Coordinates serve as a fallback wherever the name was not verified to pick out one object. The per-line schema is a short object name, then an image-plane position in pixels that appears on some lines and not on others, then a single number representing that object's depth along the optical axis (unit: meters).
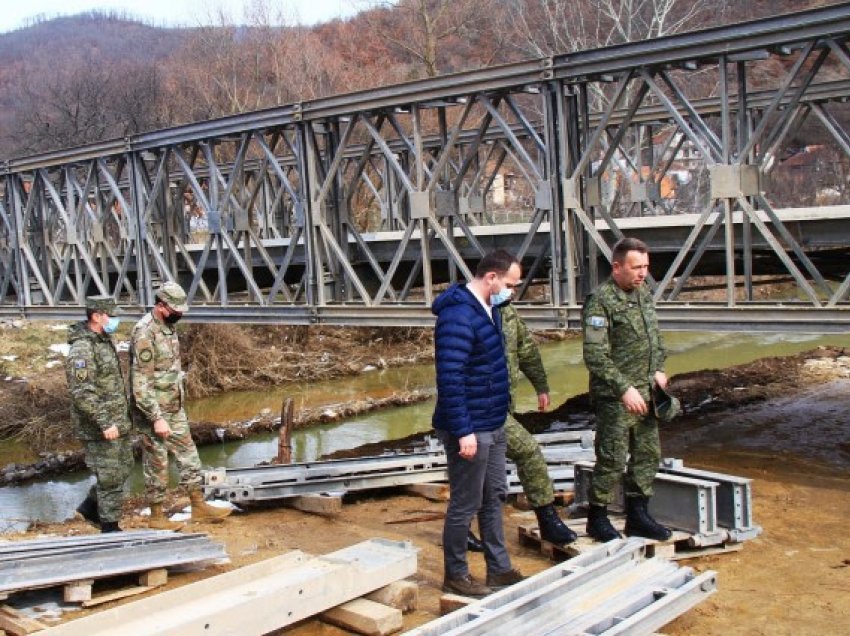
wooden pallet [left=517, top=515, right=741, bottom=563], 6.28
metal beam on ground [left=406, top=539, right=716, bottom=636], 4.86
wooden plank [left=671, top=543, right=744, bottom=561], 6.41
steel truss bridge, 8.81
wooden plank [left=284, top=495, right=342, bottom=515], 8.54
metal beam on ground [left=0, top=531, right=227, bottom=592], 5.86
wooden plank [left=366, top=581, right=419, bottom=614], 5.69
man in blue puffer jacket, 5.54
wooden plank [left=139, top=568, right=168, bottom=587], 6.39
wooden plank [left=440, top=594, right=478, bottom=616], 5.45
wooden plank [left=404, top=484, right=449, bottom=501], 8.80
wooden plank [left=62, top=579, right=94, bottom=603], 6.00
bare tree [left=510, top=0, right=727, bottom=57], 27.72
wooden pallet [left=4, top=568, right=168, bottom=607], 6.01
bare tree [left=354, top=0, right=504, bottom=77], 32.41
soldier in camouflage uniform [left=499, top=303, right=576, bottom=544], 6.46
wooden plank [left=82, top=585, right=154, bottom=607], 6.06
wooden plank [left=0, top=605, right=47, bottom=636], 5.56
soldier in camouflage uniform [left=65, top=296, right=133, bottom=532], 7.82
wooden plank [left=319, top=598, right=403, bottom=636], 5.36
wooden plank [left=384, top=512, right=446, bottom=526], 8.12
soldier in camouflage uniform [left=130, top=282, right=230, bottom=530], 8.30
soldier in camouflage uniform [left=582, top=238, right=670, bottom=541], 6.26
